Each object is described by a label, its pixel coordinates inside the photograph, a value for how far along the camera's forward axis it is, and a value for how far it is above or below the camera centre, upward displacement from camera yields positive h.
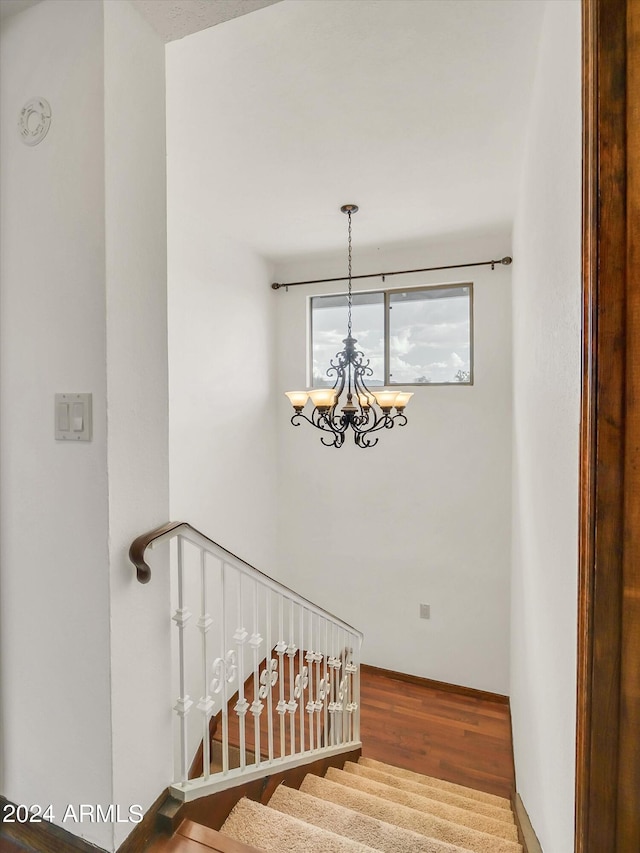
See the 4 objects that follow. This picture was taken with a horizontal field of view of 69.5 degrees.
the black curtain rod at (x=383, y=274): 3.53 +1.22
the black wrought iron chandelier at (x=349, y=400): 2.71 +0.10
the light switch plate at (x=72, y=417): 1.19 +0.00
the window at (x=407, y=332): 3.90 +0.75
